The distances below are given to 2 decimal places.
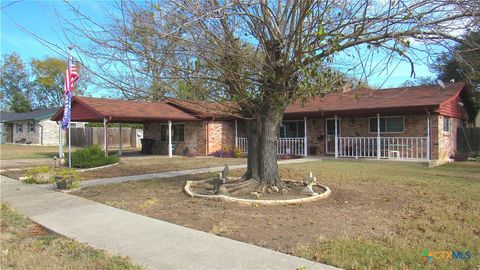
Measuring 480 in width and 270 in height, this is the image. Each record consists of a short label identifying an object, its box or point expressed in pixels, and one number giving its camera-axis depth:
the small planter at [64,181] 10.55
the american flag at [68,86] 14.65
